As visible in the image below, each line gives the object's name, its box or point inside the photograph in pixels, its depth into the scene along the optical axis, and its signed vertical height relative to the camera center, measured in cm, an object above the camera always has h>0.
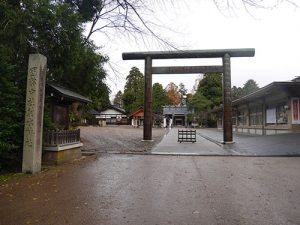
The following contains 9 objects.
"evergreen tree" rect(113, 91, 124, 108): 6373 +680
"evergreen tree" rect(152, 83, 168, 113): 4377 +508
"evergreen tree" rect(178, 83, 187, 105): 5821 +895
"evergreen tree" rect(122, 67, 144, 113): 4382 +685
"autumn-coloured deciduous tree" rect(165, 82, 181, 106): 5507 +768
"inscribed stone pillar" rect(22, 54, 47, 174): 620 +17
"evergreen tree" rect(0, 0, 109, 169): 606 +270
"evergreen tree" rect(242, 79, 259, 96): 4438 +799
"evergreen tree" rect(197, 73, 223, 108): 3957 +663
